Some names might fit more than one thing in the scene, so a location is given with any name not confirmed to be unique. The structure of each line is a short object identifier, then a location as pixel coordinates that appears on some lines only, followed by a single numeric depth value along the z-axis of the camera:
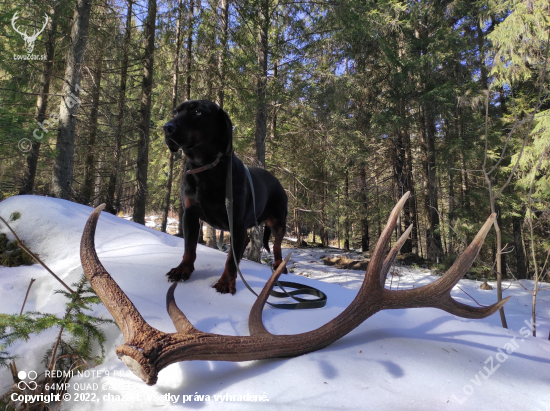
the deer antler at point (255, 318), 0.94
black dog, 1.83
